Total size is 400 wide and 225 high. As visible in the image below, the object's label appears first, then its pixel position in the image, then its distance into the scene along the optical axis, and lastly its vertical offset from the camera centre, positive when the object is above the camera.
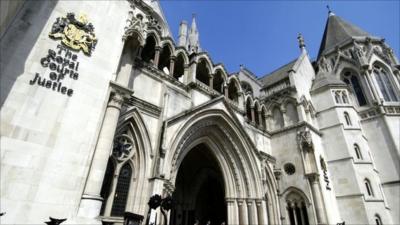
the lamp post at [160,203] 6.46 +0.61
